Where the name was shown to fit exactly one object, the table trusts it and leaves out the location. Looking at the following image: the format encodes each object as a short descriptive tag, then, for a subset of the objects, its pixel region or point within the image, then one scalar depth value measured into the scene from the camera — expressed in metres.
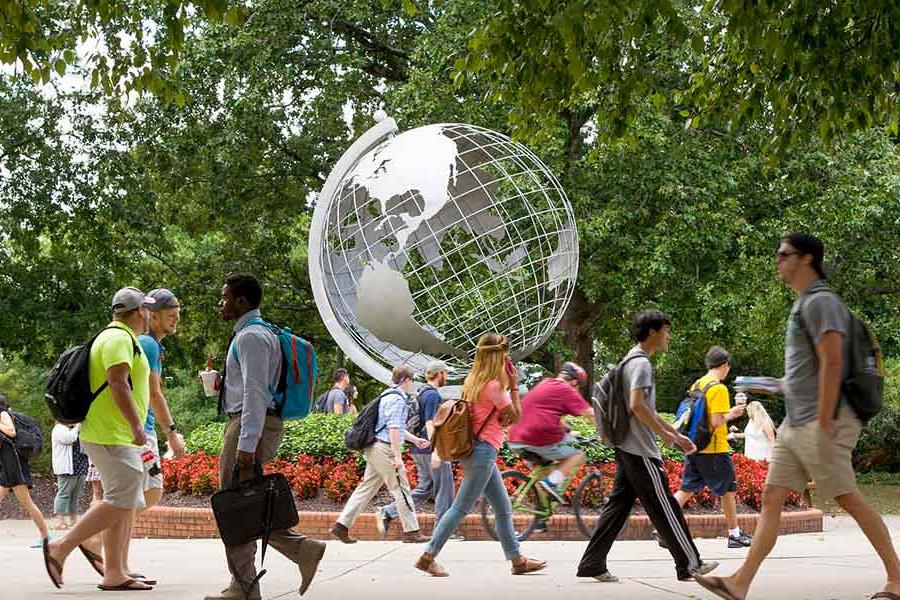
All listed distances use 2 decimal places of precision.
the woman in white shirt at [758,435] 16.12
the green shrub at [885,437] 29.20
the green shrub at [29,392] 27.66
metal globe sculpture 16.78
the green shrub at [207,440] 15.39
